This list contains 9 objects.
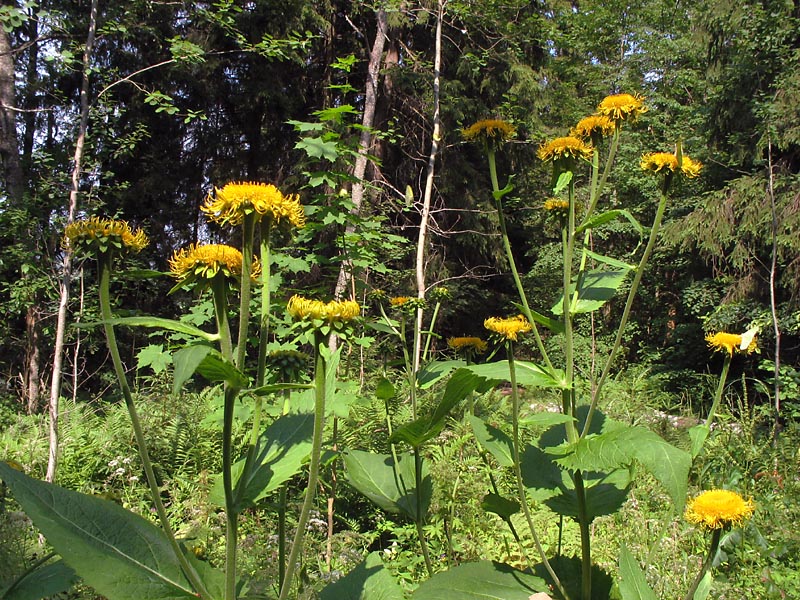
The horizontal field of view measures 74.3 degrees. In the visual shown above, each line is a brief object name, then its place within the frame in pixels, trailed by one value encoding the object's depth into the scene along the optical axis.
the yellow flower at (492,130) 1.68
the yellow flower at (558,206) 1.72
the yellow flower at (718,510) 1.32
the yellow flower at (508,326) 1.57
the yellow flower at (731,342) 1.43
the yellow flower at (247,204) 1.02
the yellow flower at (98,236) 1.05
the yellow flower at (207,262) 1.02
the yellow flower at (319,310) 1.02
